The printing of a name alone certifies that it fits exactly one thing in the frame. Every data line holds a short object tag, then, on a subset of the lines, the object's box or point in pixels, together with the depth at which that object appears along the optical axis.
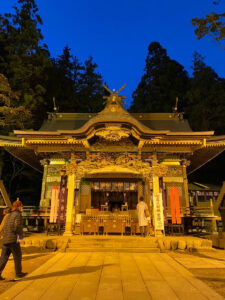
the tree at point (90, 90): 28.17
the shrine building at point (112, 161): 10.12
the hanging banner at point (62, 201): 10.36
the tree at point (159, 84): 28.83
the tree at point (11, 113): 12.55
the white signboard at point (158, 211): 9.44
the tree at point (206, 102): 23.40
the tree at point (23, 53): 17.11
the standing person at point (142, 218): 9.21
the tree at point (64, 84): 24.67
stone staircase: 7.82
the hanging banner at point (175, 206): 10.44
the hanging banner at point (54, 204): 10.25
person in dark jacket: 4.55
